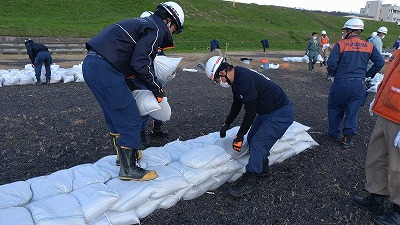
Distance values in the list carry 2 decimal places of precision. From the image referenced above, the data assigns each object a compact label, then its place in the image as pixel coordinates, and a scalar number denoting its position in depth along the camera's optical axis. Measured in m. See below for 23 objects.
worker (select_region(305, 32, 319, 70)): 12.72
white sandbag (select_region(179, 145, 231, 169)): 3.11
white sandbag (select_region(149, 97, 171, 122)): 3.37
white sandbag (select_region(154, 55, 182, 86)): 3.43
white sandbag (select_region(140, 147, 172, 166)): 3.23
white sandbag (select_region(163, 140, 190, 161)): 3.41
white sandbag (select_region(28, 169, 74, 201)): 2.53
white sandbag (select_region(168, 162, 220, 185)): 3.00
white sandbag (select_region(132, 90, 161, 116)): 2.97
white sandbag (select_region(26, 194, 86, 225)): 2.21
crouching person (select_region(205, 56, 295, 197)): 3.07
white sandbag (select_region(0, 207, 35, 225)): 2.10
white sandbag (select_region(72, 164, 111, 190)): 2.72
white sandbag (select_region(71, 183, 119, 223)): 2.38
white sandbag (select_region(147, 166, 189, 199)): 2.77
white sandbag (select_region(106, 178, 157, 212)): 2.56
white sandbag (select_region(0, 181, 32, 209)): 2.33
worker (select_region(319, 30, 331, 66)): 14.14
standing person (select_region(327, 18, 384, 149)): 4.42
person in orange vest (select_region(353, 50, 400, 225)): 2.71
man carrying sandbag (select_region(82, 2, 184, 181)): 2.68
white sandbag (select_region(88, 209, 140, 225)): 2.47
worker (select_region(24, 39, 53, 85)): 8.38
